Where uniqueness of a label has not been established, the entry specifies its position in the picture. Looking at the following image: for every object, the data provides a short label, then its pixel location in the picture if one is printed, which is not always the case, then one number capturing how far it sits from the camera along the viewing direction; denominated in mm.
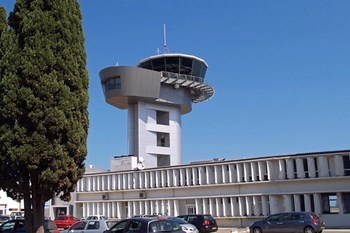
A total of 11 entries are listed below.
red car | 43750
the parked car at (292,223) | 27156
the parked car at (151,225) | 15242
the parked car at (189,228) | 23119
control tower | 59219
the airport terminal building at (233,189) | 37281
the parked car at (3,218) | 44775
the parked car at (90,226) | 23867
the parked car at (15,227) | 24603
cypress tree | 14008
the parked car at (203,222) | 30797
